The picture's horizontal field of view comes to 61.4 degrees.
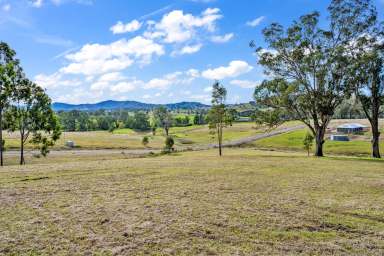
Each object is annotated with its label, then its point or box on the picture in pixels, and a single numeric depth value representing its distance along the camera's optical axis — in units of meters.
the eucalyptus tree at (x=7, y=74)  36.91
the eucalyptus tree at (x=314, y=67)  36.78
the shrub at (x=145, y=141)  90.76
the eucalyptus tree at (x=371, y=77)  36.17
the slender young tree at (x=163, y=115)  155.00
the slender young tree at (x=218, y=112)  52.16
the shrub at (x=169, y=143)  71.81
